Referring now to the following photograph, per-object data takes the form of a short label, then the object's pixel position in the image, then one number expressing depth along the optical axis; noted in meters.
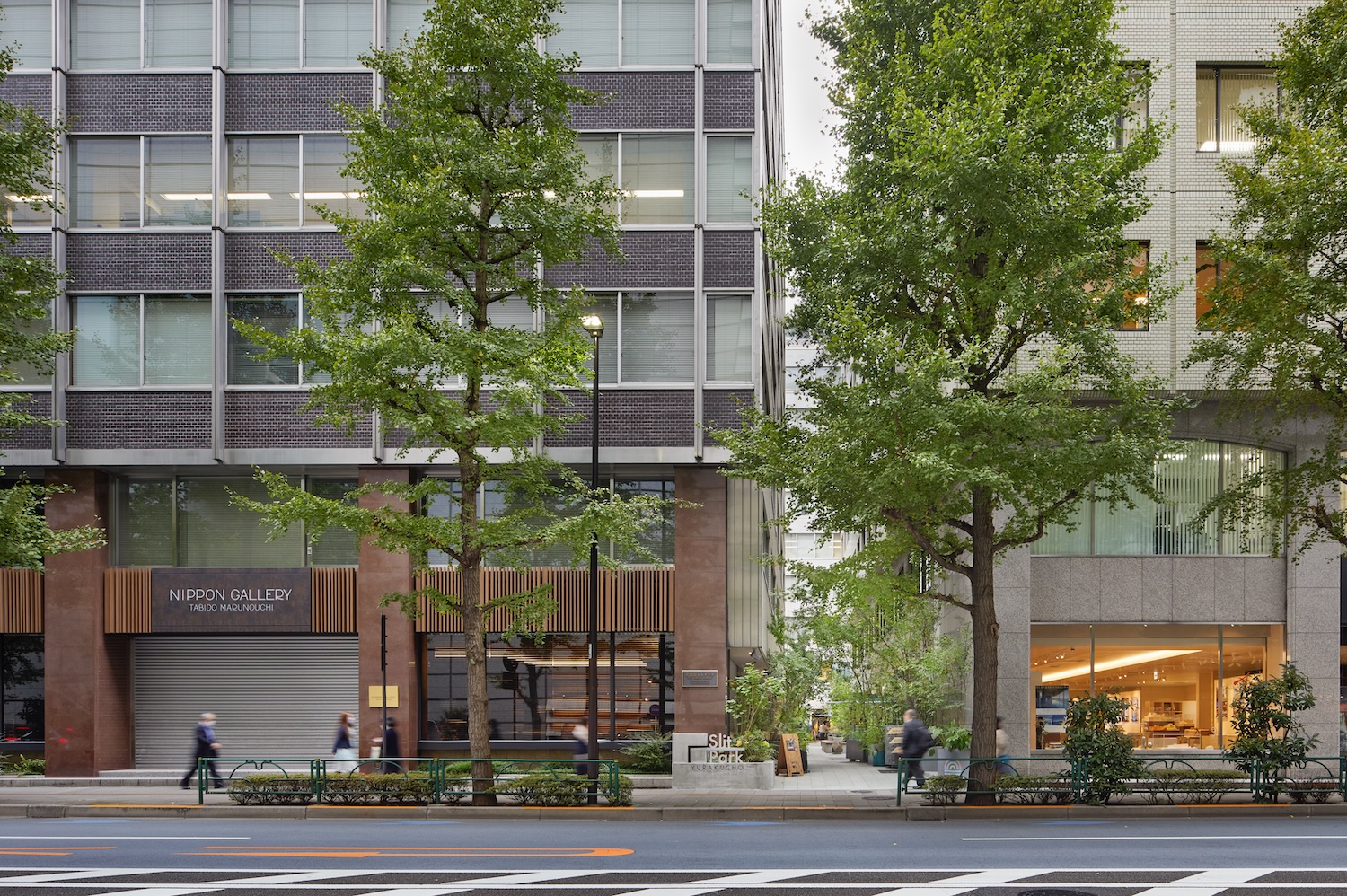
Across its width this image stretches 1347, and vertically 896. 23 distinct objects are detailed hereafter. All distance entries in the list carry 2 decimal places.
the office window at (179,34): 26.34
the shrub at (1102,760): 18.14
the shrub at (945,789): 18.67
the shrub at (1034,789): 18.45
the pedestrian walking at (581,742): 21.12
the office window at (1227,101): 25.67
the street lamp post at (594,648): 19.36
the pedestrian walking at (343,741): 21.79
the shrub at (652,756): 24.47
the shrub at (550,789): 19.19
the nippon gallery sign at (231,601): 25.75
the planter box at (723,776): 23.47
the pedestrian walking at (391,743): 21.61
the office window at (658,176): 25.86
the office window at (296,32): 26.42
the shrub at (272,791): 19.42
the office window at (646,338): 25.62
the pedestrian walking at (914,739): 21.09
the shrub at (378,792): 19.31
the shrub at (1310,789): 18.31
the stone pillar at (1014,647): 25.20
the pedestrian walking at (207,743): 20.89
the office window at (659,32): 26.12
